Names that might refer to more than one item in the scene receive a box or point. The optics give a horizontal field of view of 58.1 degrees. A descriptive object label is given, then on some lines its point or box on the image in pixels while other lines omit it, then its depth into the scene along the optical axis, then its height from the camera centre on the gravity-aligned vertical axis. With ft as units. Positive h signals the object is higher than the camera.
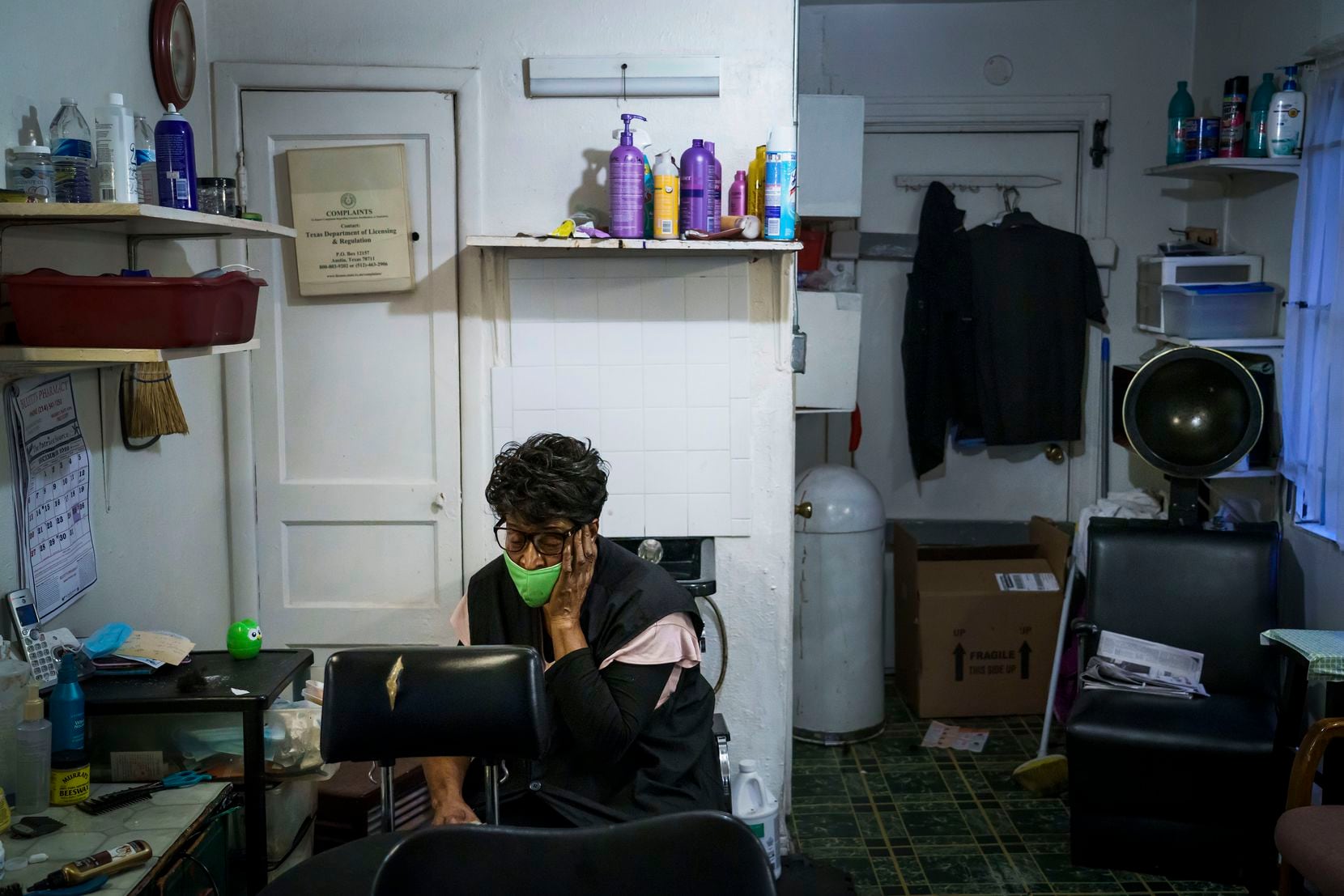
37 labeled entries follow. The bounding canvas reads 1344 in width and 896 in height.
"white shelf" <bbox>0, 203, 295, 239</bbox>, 6.38 +0.65
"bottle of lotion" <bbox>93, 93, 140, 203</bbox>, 6.79 +1.01
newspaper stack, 10.93 -3.02
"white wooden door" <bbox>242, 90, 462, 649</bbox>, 10.23 -0.74
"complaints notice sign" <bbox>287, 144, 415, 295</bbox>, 10.20 +0.96
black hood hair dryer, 11.10 -0.70
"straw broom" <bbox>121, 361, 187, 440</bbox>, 8.71 -0.53
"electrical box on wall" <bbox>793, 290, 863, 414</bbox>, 13.78 -0.22
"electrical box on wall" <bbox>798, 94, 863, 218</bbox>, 12.96 +1.83
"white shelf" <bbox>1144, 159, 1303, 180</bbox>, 11.71 +1.75
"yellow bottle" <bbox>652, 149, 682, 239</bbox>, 9.71 +1.09
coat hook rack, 15.21 +1.93
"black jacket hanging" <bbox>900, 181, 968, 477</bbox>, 14.90 +0.27
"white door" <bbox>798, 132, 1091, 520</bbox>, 15.21 -0.29
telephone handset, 7.25 -1.88
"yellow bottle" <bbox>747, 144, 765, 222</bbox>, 10.10 +1.24
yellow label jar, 6.76 -2.50
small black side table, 7.29 -2.25
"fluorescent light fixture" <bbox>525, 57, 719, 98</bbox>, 10.13 +2.16
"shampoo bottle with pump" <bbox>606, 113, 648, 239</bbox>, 9.68 +1.18
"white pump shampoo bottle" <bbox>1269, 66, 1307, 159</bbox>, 11.53 +2.08
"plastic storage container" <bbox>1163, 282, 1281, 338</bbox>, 12.35 +0.27
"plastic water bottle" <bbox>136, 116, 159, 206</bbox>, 7.33 +0.96
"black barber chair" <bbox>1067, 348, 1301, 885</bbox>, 9.99 -3.03
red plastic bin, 6.60 +0.12
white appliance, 12.73 +0.70
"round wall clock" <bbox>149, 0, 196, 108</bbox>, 9.11 +2.16
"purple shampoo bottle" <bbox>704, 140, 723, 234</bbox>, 10.02 +1.15
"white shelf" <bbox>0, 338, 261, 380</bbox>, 6.56 -0.14
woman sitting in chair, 7.09 -1.94
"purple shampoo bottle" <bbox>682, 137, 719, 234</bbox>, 9.82 +1.21
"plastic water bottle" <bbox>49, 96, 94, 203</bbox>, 6.75 +0.92
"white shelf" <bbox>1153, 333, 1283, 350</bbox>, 12.12 -0.05
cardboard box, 14.15 -3.49
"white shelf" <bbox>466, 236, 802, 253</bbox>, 9.64 +0.71
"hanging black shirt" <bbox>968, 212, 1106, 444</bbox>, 14.76 +0.27
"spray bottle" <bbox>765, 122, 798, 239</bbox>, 9.69 +1.22
